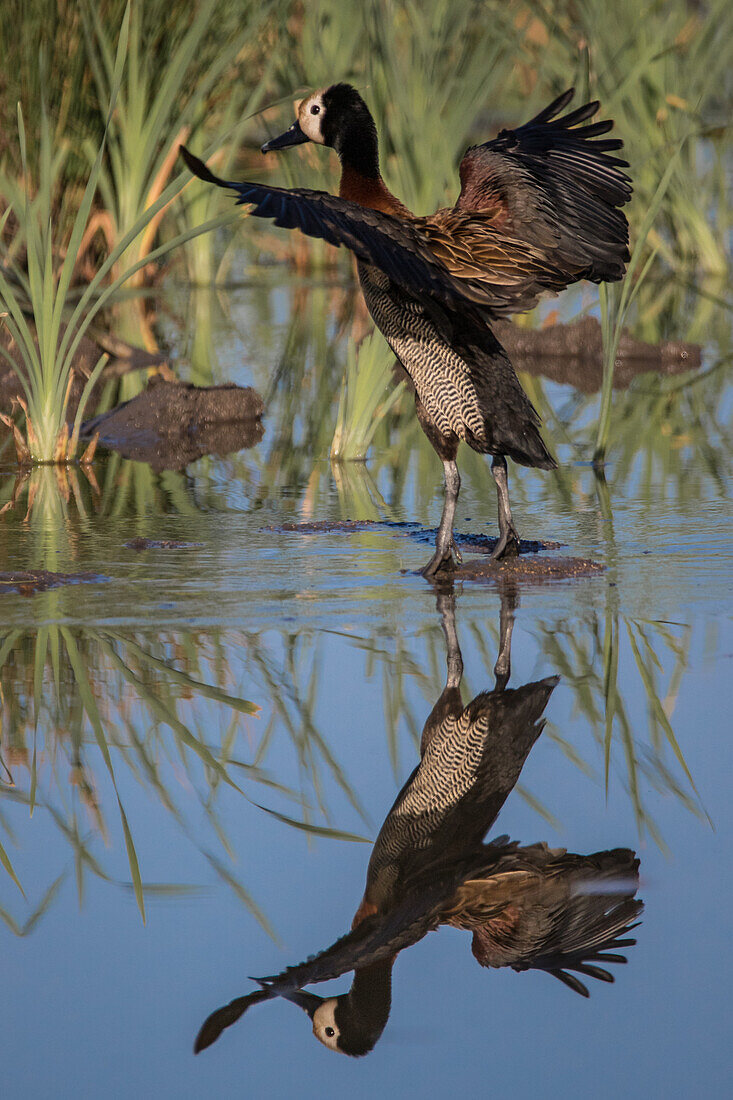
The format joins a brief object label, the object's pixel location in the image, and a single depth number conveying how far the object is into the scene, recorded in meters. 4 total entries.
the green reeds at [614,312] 12.70
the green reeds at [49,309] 12.65
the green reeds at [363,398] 13.71
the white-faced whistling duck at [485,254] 9.27
